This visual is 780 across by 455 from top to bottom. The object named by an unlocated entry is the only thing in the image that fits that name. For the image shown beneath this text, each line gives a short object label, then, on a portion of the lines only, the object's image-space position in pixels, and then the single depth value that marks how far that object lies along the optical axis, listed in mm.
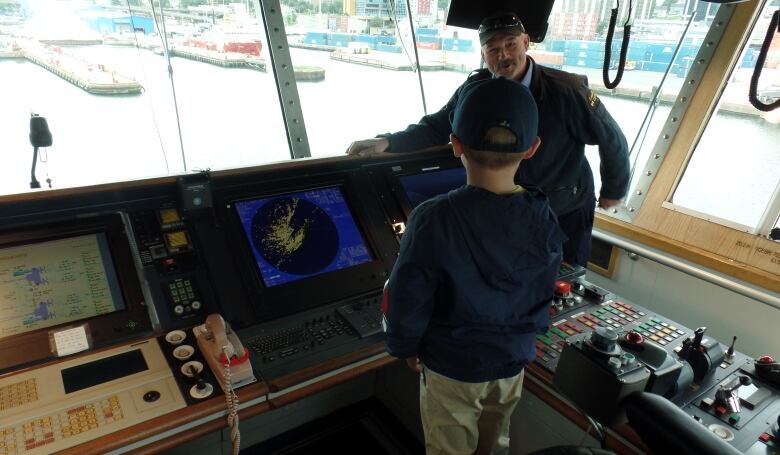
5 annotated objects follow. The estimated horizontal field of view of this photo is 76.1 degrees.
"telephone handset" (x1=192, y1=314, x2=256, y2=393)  1241
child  1120
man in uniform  1852
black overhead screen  2318
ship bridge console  1179
